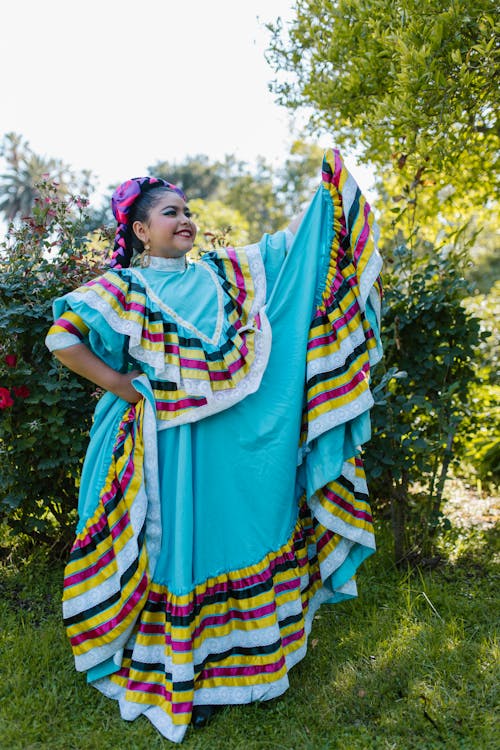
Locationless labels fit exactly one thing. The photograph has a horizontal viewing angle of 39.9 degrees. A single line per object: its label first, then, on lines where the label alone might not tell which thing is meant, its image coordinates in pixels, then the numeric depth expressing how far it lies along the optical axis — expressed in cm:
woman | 216
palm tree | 2848
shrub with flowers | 283
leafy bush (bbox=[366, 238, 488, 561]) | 311
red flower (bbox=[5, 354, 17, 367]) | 282
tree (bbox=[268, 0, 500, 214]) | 279
